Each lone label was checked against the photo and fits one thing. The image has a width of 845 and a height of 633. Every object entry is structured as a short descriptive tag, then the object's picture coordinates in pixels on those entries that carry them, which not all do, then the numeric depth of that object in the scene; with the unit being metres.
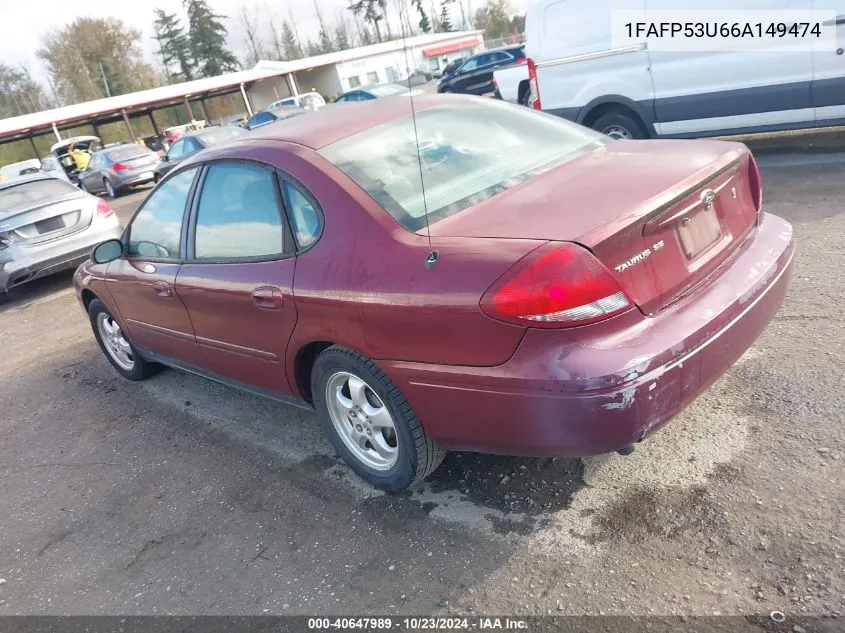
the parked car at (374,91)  20.64
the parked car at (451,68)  27.49
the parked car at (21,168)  27.54
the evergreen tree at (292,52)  53.48
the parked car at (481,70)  22.11
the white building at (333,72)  44.66
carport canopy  33.03
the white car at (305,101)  26.23
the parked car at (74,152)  24.71
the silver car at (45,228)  8.14
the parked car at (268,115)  20.98
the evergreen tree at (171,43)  56.53
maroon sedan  2.25
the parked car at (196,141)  15.00
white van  6.36
